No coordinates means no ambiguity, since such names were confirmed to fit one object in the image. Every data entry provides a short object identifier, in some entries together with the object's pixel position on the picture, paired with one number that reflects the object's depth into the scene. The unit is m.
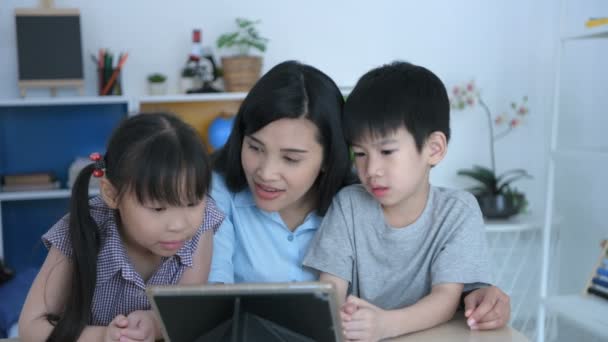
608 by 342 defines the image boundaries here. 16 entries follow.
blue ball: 2.98
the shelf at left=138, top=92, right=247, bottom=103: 2.85
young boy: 1.22
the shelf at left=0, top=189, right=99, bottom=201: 2.74
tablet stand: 0.85
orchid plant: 3.17
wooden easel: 2.85
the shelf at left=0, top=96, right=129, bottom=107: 2.76
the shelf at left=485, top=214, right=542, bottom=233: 2.79
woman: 1.27
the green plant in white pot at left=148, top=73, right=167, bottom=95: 2.95
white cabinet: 3.00
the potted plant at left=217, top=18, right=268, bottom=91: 2.90
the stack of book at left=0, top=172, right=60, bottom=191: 2.84
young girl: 1.05
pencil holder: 2.88
